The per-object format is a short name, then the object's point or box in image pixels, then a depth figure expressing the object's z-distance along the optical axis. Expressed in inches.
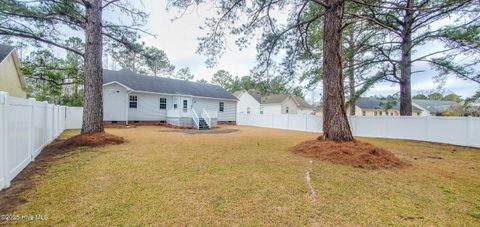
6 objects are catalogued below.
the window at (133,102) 649.6
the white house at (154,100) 615.5
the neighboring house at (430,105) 1380.8
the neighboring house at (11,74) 435.8
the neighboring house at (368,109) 1262.3
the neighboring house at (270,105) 1198.9
